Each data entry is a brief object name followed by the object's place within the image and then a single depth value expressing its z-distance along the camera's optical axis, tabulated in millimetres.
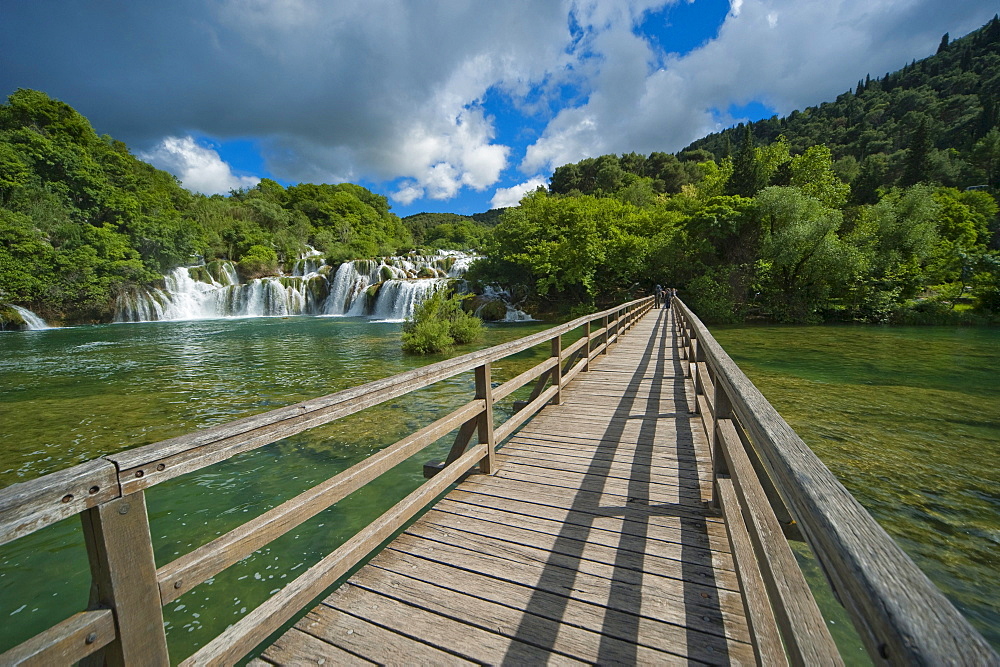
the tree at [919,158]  43625
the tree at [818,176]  31422
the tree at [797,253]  23656
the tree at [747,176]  33281
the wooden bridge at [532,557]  1031
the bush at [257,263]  38844
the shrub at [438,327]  14148
